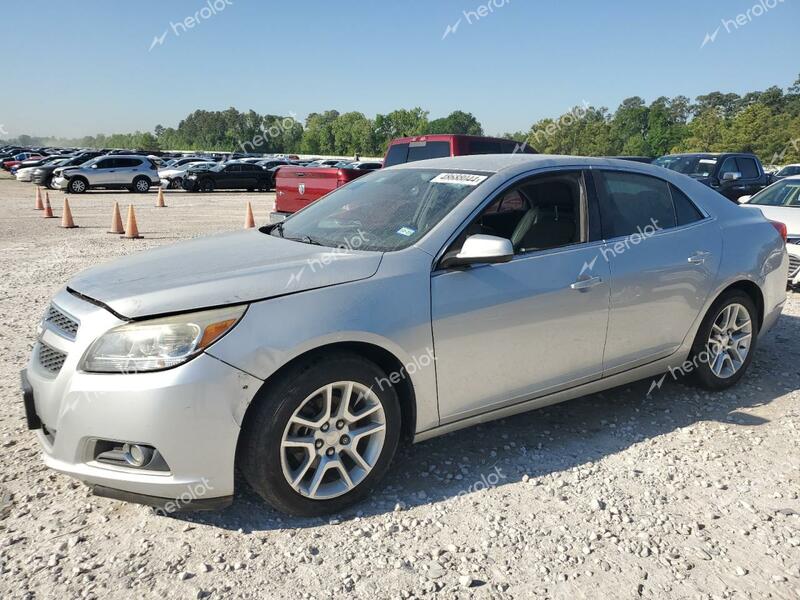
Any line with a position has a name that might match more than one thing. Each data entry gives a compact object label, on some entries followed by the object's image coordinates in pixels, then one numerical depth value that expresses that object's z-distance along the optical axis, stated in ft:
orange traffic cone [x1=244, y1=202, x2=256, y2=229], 46.83
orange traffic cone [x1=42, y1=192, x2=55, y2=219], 57.16
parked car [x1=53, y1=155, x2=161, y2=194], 88.94
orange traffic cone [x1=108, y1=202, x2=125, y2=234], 45.19
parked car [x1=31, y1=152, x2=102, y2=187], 96.58
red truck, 31.27
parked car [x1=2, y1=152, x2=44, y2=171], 149.16
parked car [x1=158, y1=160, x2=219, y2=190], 102.97
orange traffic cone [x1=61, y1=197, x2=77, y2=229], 48.55
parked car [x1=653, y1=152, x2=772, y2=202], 47.42
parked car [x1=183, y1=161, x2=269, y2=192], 99.92
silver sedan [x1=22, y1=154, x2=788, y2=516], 8.49
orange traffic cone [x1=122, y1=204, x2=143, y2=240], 42.78
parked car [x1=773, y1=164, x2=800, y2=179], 69.35
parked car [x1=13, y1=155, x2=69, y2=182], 110.07
